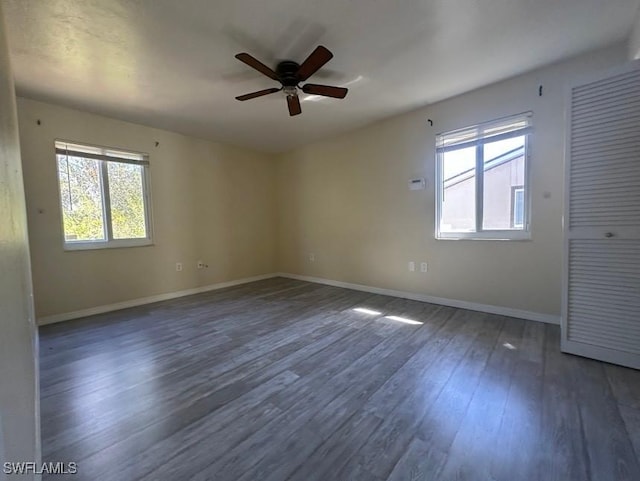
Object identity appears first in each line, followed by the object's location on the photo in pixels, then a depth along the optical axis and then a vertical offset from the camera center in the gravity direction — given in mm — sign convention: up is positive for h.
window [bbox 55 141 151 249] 3346 +459
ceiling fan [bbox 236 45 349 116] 2068 +1247
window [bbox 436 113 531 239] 2938 +457
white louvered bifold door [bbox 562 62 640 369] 1903 -33
